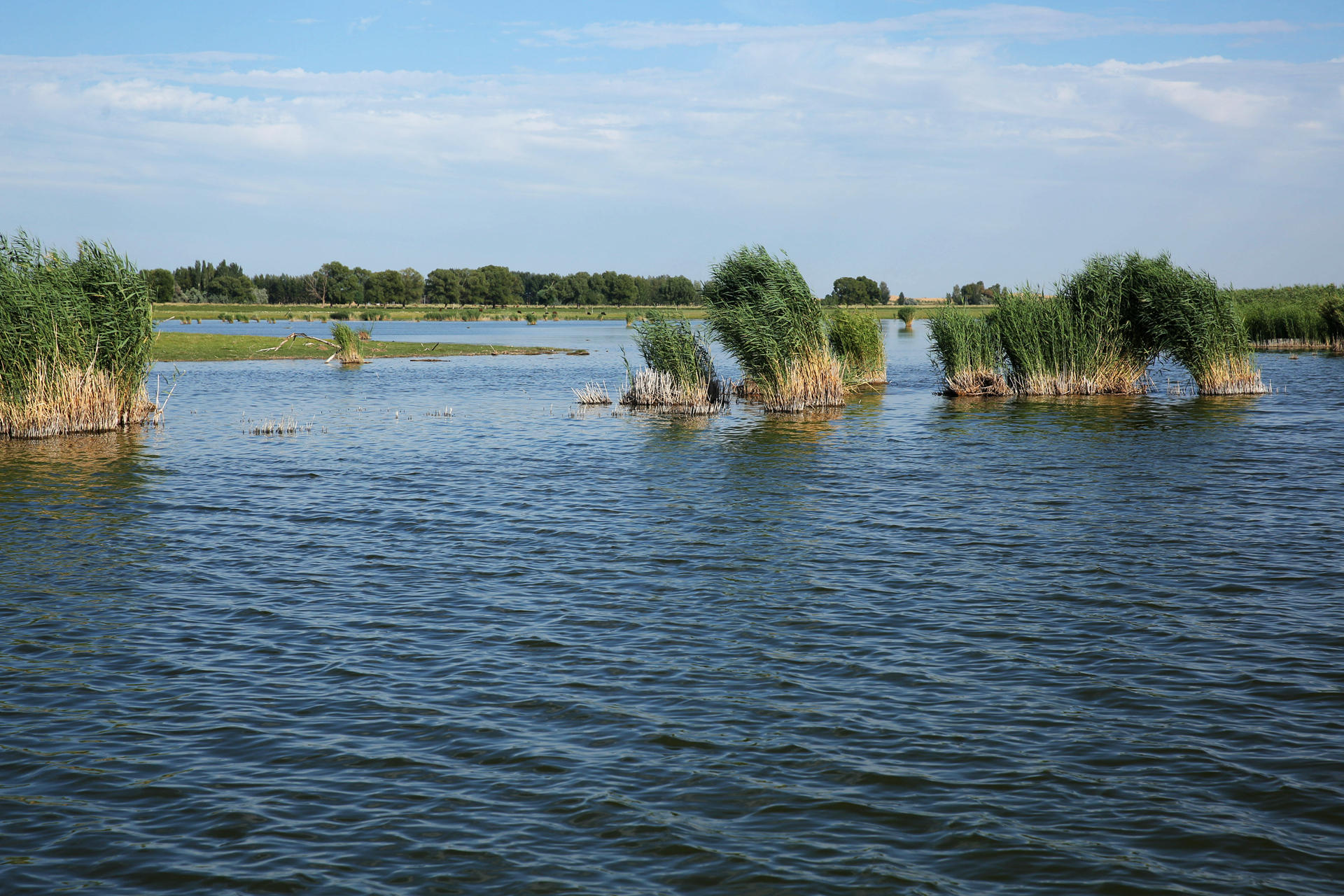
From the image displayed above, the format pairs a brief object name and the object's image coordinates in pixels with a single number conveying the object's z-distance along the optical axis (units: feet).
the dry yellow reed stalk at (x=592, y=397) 132.36
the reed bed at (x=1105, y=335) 127.95
